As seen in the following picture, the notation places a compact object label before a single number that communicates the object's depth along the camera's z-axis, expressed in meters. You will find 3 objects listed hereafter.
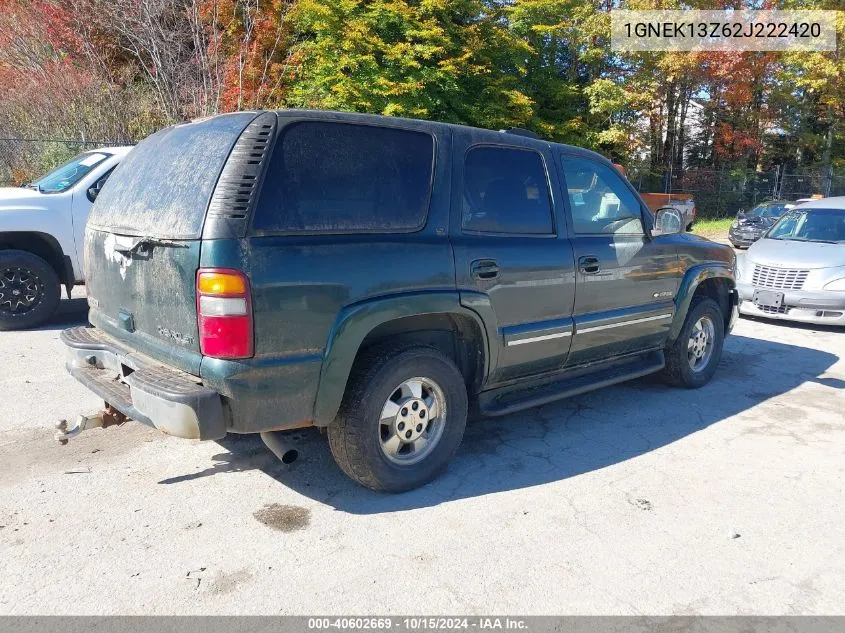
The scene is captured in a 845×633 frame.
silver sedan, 8.01
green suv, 2.95
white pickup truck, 6.75
